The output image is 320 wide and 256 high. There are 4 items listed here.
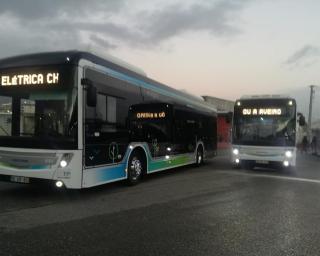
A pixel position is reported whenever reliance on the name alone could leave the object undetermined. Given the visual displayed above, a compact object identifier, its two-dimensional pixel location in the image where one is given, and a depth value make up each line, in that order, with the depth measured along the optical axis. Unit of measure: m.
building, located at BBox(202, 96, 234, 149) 41.74
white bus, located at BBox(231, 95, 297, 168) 14.80
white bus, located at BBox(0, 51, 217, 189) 7.92
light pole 50.07
